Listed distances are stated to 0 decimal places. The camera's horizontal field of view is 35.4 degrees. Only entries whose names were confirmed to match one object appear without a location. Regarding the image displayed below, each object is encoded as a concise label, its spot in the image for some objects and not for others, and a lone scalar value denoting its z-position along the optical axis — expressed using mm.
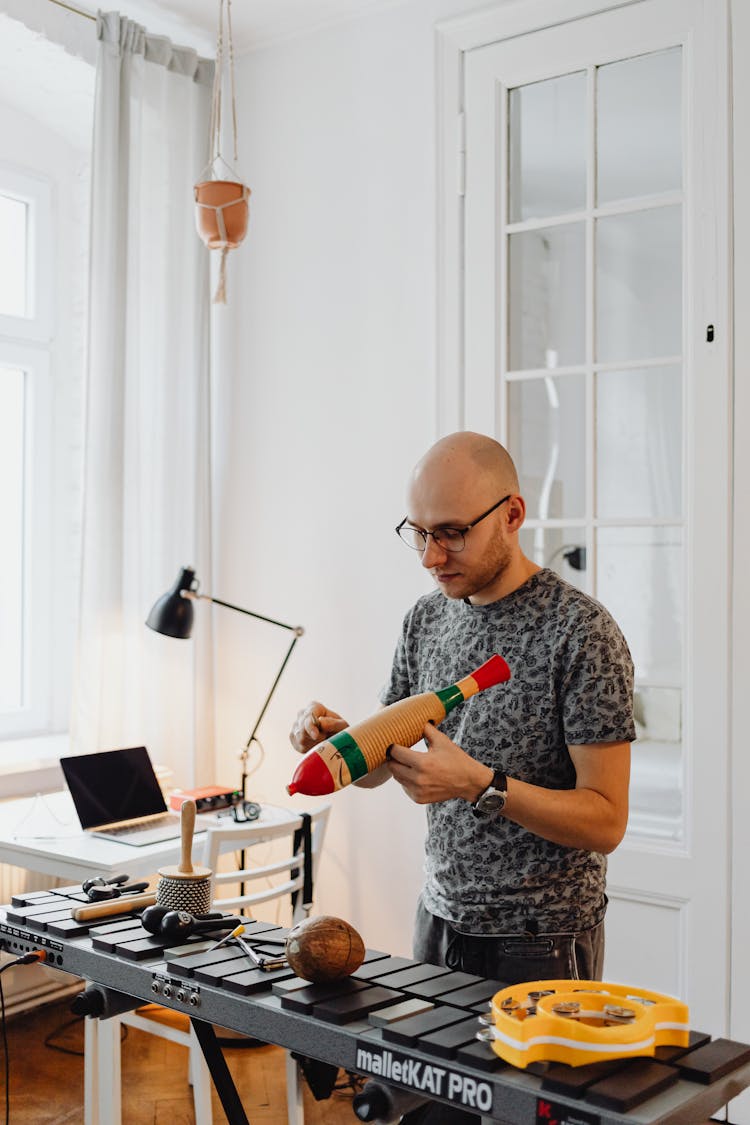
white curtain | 3590
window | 3936
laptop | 3041
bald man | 1743
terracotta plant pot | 3045
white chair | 2311
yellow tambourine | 1347
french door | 2963
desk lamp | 3387
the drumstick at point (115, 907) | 1914
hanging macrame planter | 3047
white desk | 2773
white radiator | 3391
